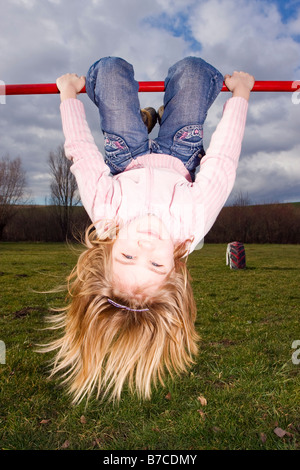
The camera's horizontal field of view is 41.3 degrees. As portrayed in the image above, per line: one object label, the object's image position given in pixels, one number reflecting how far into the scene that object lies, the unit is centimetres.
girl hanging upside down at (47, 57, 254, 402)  241
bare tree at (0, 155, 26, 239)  1245
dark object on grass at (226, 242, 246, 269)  1384
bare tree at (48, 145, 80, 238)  1535
